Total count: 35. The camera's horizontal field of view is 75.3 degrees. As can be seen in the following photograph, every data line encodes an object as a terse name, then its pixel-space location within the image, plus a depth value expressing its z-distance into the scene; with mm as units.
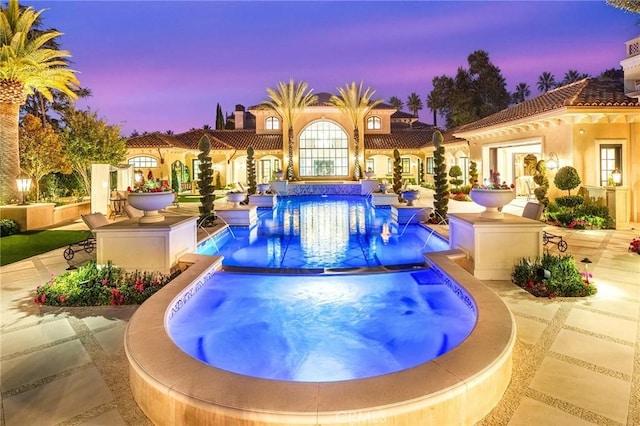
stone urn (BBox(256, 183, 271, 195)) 22842
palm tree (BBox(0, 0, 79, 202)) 14562
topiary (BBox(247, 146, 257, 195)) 23980
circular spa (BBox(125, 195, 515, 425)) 2910
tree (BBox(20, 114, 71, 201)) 17875
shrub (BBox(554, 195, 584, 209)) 13641
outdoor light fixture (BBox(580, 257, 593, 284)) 6529
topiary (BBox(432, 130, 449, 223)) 13930
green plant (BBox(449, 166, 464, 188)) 23891
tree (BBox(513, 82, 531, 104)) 70438
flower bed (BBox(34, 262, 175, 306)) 6215
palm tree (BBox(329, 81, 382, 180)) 35928
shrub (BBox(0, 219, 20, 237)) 13188
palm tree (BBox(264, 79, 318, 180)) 35666
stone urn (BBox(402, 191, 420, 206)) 15672
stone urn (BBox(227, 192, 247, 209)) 15789
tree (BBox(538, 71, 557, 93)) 81562
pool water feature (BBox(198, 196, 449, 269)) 9344
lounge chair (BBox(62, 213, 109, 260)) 8695
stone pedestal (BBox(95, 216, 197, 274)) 7320
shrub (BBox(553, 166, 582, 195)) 13719
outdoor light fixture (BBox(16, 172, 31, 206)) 14320
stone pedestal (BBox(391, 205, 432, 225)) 14875
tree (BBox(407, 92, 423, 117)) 77188
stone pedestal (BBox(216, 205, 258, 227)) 15023
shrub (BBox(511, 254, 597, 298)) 6238
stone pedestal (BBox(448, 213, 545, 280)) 7293
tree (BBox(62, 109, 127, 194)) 19297
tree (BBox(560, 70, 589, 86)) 68688
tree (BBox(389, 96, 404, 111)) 80375
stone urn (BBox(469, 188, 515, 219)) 8078
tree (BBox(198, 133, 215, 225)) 13352
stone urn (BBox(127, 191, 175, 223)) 7738
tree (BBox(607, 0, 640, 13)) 9914
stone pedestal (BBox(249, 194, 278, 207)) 20750
